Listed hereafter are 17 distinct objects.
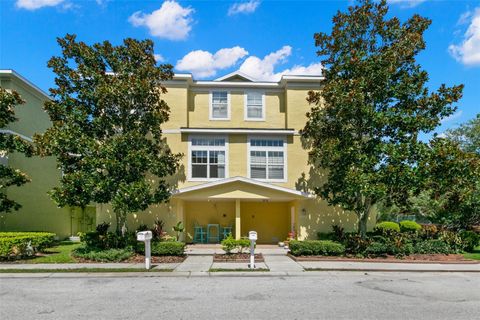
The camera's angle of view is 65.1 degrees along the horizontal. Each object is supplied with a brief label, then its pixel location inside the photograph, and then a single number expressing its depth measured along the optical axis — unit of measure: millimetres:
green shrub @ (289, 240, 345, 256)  15953
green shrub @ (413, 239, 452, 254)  16781
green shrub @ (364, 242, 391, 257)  16281
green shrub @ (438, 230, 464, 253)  17730
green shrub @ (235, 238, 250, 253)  15884
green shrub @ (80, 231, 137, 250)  16391
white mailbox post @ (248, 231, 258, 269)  13492
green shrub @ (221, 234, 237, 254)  15727
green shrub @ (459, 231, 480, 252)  18297
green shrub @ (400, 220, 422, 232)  23811
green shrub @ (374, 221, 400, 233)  24266
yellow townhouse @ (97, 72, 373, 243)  19906
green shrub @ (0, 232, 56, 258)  14750
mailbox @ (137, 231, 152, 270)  13164
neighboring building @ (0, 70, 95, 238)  20016
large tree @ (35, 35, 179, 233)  15242
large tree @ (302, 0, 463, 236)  15945
